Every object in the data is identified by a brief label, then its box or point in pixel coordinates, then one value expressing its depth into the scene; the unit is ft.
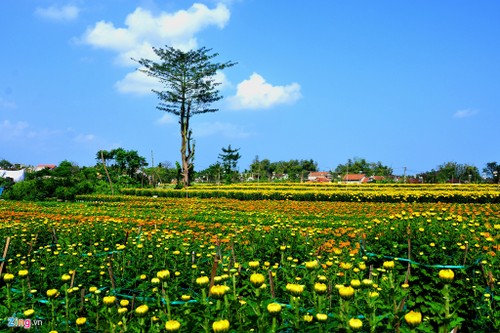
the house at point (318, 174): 271.69
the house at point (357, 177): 224.37
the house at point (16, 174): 109.42
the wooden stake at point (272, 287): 8.27
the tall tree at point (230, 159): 143.54
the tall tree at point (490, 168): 170.81
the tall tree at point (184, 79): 110.01
